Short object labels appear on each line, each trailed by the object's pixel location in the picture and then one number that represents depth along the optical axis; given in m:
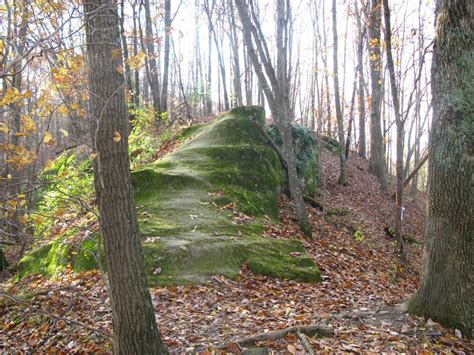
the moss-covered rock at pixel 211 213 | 6.52
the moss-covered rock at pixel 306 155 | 13.12
